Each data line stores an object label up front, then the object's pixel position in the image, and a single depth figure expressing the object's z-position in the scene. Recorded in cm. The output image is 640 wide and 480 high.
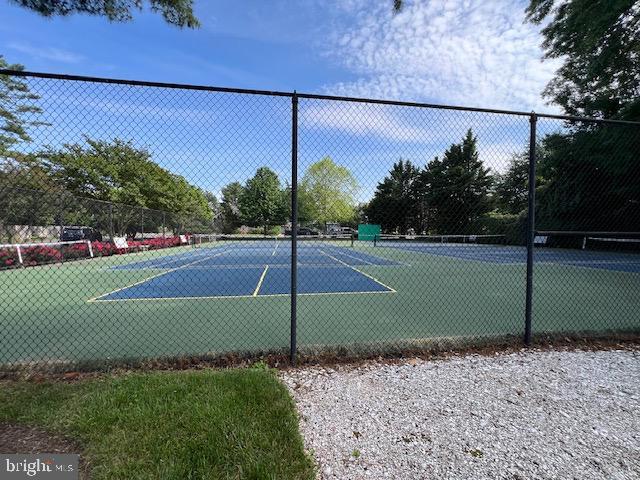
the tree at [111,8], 313
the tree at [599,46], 1191
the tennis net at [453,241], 2972
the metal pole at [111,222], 1565
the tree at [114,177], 2386
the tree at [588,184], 1652
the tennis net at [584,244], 2094
